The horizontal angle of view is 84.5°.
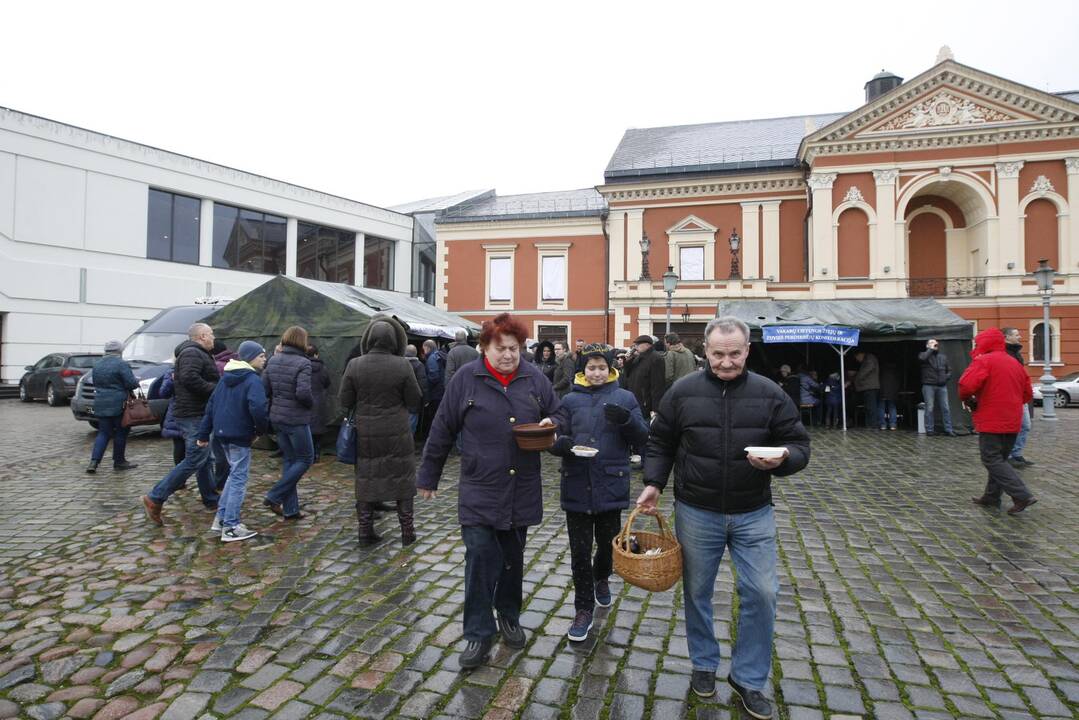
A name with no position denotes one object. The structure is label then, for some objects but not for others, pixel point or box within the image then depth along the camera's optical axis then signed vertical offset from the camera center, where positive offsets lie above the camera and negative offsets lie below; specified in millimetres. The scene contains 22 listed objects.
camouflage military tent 9258 +975
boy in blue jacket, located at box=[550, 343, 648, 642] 3428 -515
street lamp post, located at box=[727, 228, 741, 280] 25047 +5256
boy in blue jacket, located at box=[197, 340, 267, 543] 5012 -426
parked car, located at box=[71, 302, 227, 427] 10511 +504
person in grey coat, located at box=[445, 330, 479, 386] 8539 +316
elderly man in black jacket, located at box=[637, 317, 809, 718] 2691 -516
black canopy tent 12031 +1198
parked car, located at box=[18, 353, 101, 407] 16938 -101
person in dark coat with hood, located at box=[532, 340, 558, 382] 10717 +353
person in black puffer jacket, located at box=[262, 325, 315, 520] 5520 -410
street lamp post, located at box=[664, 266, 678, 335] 18453 +2989
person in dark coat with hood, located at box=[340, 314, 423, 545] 4969 -393
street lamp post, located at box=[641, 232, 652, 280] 26080 +5396
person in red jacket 5824 -285
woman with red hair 3121 -503
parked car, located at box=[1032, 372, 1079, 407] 19344 -356
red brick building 22453 +6920
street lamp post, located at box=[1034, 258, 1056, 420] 14766 +1031
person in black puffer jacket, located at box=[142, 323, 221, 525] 5887 -131
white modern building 20969 +5870
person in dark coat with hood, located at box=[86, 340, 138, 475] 7520 -302
